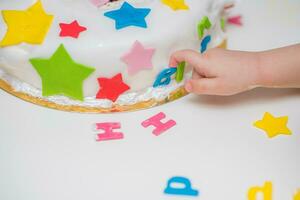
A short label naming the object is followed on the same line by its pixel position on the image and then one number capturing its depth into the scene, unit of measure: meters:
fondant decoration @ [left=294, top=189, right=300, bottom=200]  0.90
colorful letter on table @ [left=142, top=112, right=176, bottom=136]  1.02
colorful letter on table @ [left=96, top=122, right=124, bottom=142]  1.00
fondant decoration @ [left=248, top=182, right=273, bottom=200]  0.90
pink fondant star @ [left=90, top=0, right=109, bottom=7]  1.07
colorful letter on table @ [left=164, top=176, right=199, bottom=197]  0.91
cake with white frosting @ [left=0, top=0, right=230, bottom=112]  1.00
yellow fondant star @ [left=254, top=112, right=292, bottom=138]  1.02
